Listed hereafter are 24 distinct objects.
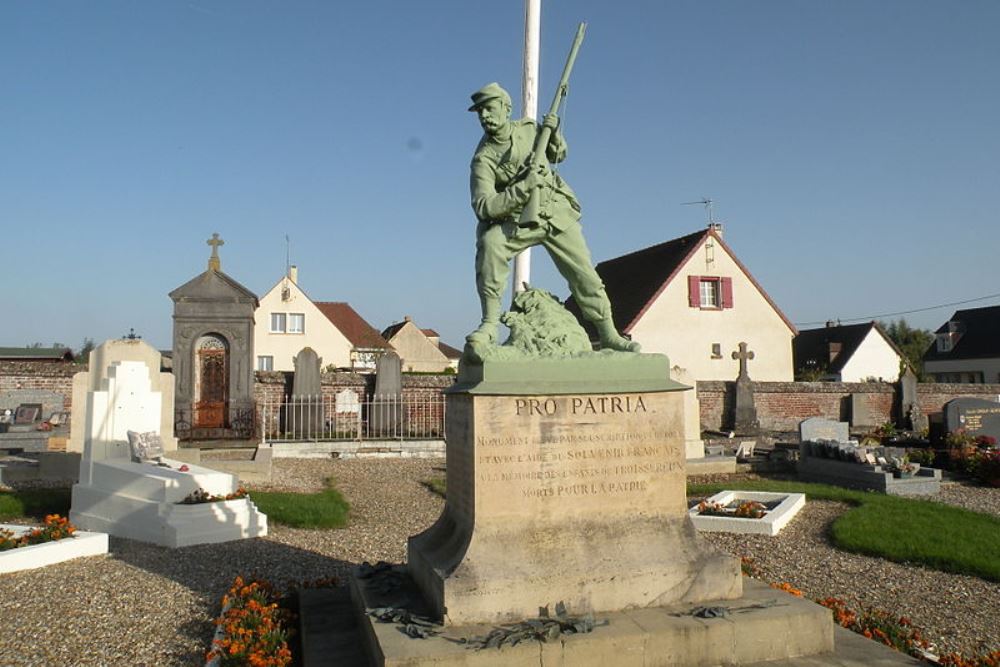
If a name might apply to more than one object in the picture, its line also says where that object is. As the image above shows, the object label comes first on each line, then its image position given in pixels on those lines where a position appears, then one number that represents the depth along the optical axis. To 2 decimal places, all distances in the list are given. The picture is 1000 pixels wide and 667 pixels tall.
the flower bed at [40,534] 6.63
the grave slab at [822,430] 14.07
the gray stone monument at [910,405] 23.08
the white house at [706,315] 25.78
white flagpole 10.66
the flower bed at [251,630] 3.94
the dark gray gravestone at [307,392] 18.17
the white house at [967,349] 40.22
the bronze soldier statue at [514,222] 4.78
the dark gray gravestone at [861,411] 23.02
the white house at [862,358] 32.91
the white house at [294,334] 33.69
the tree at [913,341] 49.22
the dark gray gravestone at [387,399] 18.36
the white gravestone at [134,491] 7.61
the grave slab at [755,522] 8.08
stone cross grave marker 21.52
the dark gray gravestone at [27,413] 15.36
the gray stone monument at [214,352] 17.72
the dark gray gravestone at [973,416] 14.61
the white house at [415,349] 41.16
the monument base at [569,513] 3.96
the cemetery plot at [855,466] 11.05
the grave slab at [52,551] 6.30
